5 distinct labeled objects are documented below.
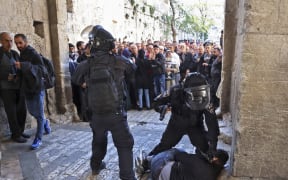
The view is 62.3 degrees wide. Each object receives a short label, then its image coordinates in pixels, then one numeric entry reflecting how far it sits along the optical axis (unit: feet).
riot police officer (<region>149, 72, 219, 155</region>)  7.67
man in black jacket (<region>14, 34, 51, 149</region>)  11.82
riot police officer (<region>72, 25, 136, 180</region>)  7.90
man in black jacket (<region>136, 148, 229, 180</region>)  7.33
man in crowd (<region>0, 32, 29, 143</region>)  12.43
